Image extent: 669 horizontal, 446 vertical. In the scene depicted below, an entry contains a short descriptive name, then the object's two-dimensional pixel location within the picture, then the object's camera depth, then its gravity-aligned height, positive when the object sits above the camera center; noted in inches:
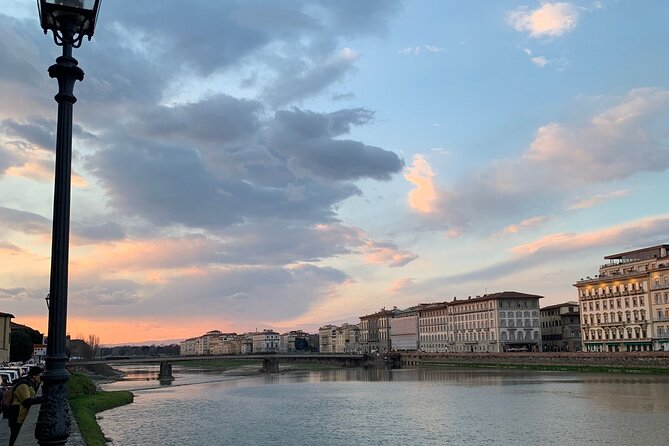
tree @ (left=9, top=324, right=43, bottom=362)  3572.8 -80.4
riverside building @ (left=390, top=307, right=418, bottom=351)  7053.2 -106.8
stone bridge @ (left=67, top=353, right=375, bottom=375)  4279.0 -265.8
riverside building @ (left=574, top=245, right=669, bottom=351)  3833.7 +72.3
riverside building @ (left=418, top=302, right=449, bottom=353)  6359.3 -85.0
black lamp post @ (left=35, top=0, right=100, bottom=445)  280.4 +54.3
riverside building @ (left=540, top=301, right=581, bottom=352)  5226.4 -100.1
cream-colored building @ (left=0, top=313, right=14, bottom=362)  2864.2 -13.0
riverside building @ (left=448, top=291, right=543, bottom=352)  5315.0 -42.9
